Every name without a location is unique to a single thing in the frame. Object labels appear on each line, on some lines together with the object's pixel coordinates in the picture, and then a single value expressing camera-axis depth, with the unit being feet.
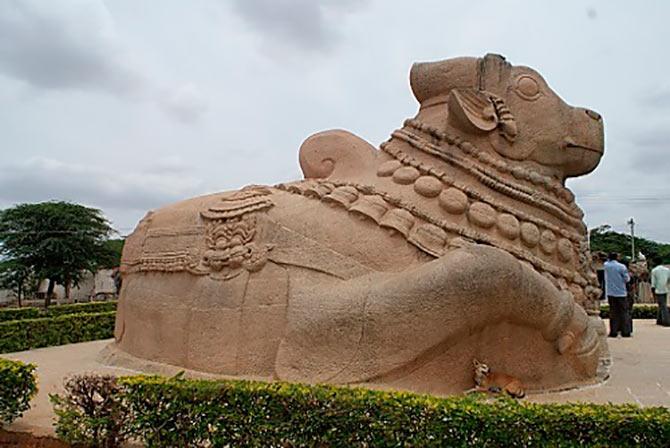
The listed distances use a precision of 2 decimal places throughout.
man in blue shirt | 30.35
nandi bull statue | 14.89
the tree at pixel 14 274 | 93.30
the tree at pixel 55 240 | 91.81
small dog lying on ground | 15.66
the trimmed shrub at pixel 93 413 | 13.05
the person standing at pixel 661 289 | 37.37
